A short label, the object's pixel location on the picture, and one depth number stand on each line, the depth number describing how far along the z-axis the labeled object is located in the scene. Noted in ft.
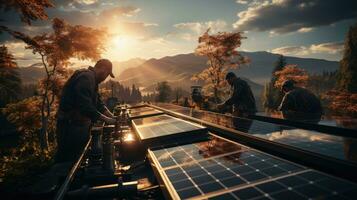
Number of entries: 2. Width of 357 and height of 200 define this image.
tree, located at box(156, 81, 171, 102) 353.51
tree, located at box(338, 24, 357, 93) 139.13
